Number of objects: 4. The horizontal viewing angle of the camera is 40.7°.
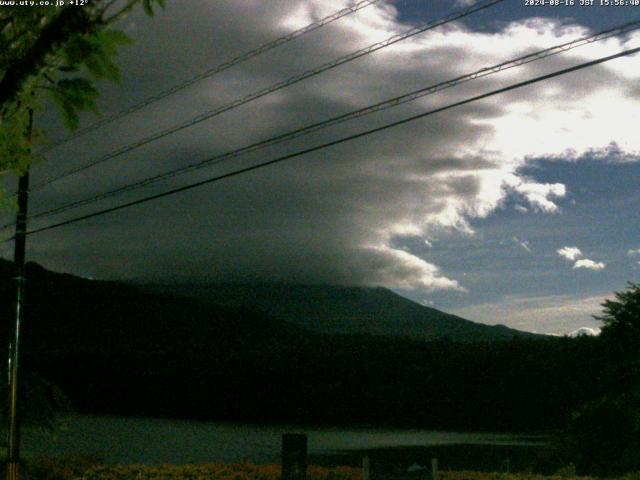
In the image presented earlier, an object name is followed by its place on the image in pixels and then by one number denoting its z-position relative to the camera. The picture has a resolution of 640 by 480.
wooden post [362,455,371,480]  11.77
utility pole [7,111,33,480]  18.03
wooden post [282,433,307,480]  14.18
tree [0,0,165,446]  3.84
